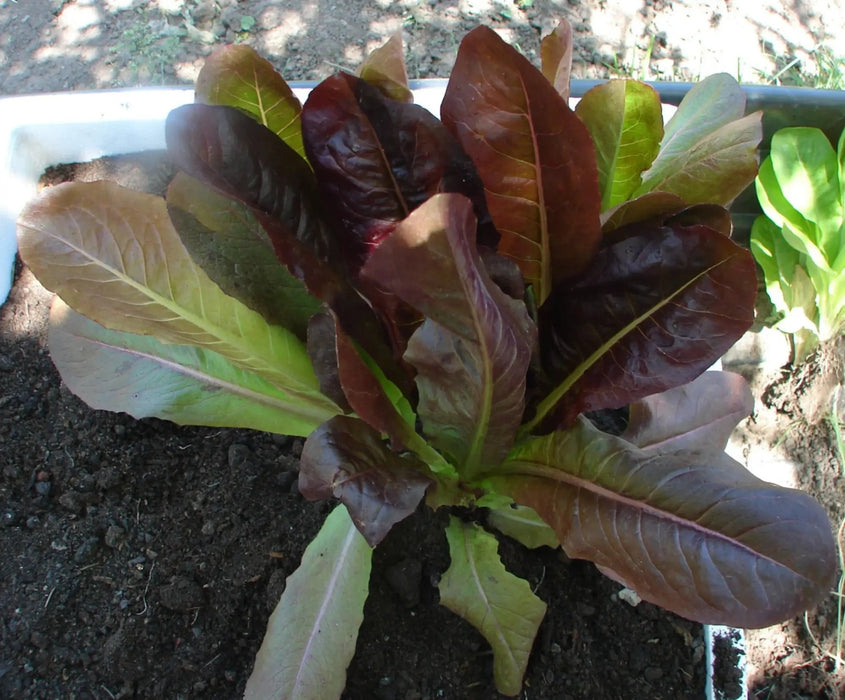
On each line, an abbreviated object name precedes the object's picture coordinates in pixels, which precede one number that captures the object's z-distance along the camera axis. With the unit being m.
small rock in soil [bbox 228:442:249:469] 0.43
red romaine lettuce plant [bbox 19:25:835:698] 0.27
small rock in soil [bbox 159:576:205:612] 0.38
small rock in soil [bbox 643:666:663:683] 0.40
